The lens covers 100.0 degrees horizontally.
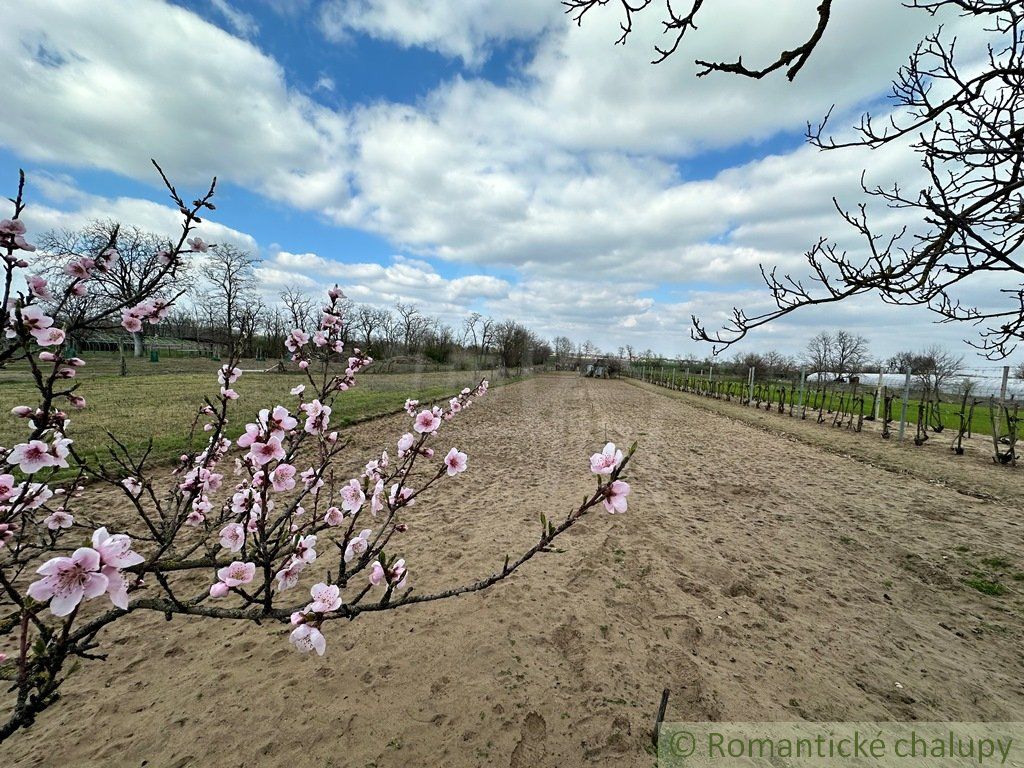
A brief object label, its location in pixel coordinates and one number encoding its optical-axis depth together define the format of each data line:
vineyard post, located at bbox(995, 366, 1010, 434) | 10.29
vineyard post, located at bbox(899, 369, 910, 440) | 11.75
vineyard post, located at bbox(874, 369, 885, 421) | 16.79
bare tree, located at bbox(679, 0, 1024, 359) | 2.09
